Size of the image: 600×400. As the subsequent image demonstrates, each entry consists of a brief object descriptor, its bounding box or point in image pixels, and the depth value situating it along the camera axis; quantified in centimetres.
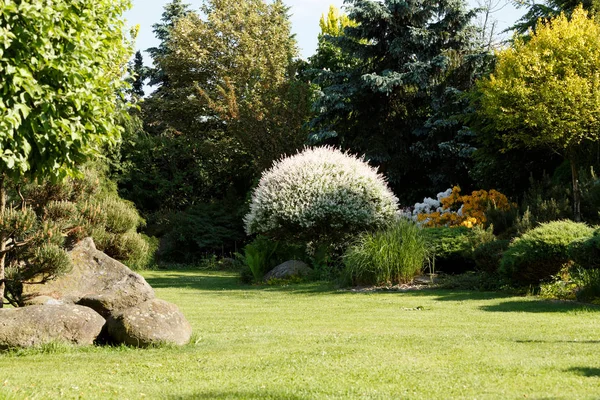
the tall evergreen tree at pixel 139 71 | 4106
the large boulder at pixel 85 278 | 1045
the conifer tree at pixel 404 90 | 2427
